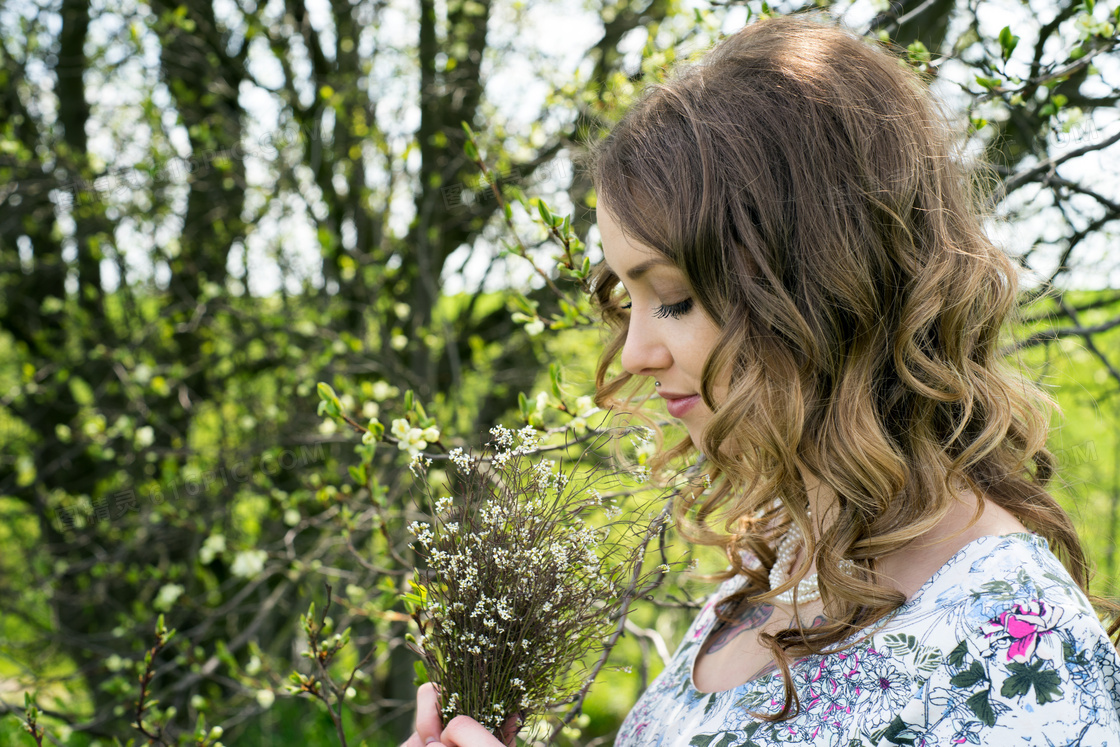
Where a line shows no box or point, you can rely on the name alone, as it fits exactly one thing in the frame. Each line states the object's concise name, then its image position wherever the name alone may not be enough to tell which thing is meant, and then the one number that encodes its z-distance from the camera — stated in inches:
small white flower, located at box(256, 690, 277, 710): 53.8
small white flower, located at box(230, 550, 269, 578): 60.7
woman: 34.7
